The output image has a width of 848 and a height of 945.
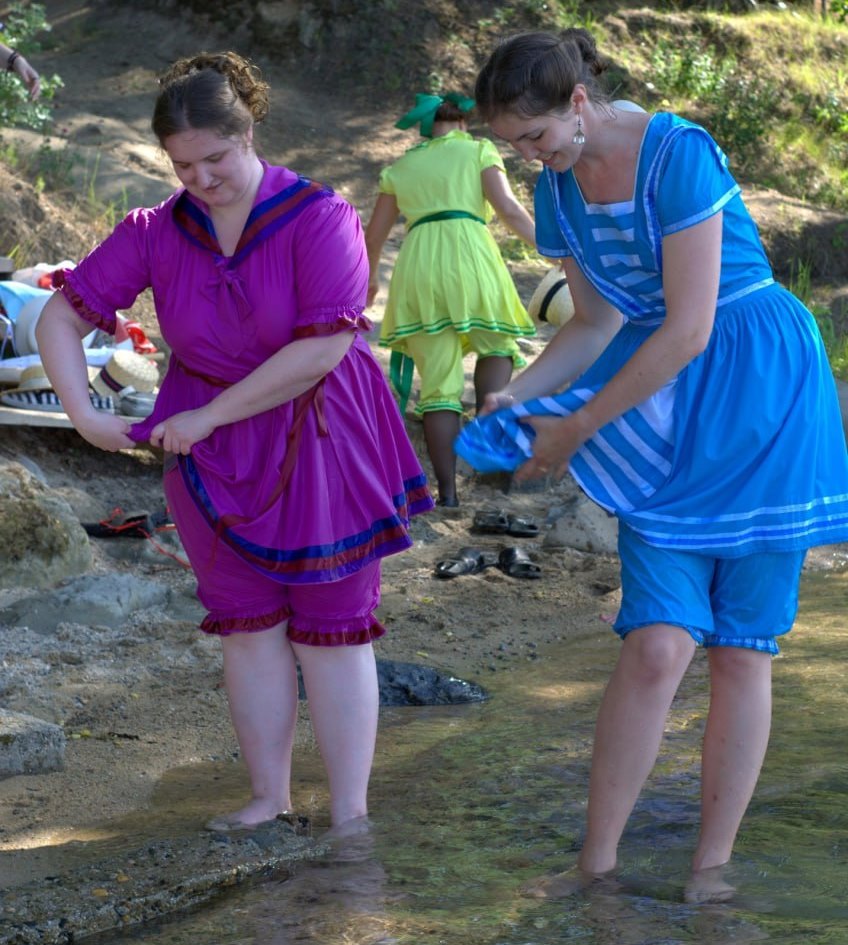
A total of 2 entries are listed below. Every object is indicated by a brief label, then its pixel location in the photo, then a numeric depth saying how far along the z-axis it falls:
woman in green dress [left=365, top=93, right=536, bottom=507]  6.98
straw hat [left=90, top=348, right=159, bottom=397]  6.77
